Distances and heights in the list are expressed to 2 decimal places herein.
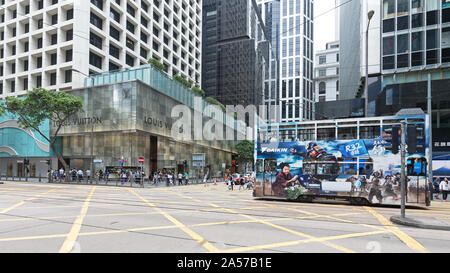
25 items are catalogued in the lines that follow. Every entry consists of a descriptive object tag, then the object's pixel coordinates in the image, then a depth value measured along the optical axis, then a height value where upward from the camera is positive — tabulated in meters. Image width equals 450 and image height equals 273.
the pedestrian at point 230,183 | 25.45 -3.40
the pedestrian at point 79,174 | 32.07 -3.28
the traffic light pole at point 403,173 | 9.64 -0.90
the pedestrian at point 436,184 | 21.17 -2.85
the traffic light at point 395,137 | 9.91 +0.36
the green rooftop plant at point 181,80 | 48.03 +11.26
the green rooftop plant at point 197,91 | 51.86 +10.37
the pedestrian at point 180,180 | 32.61 -3.95
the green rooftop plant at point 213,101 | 56.94 +9.20
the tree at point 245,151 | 59.66 -1.00
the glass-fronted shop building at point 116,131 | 34.38 +1.82
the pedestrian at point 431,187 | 17.31 -2.45
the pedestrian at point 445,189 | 17.49 -2.56
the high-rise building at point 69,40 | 38.09 +15.79
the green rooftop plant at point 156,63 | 43.72 +12.78
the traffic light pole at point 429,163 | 17.10 -0.94
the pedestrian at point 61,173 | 32.74 -3.26
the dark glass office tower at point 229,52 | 101.56 +34.65
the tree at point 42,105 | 30.38 +4.41
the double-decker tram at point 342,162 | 13.15 -0.76
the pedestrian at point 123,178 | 29.82 -3.47
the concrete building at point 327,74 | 102.62 +26.90
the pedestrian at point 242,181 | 28.56 -3.57
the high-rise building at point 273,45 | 147.75 +55.13
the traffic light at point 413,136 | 9.56 +0.39
